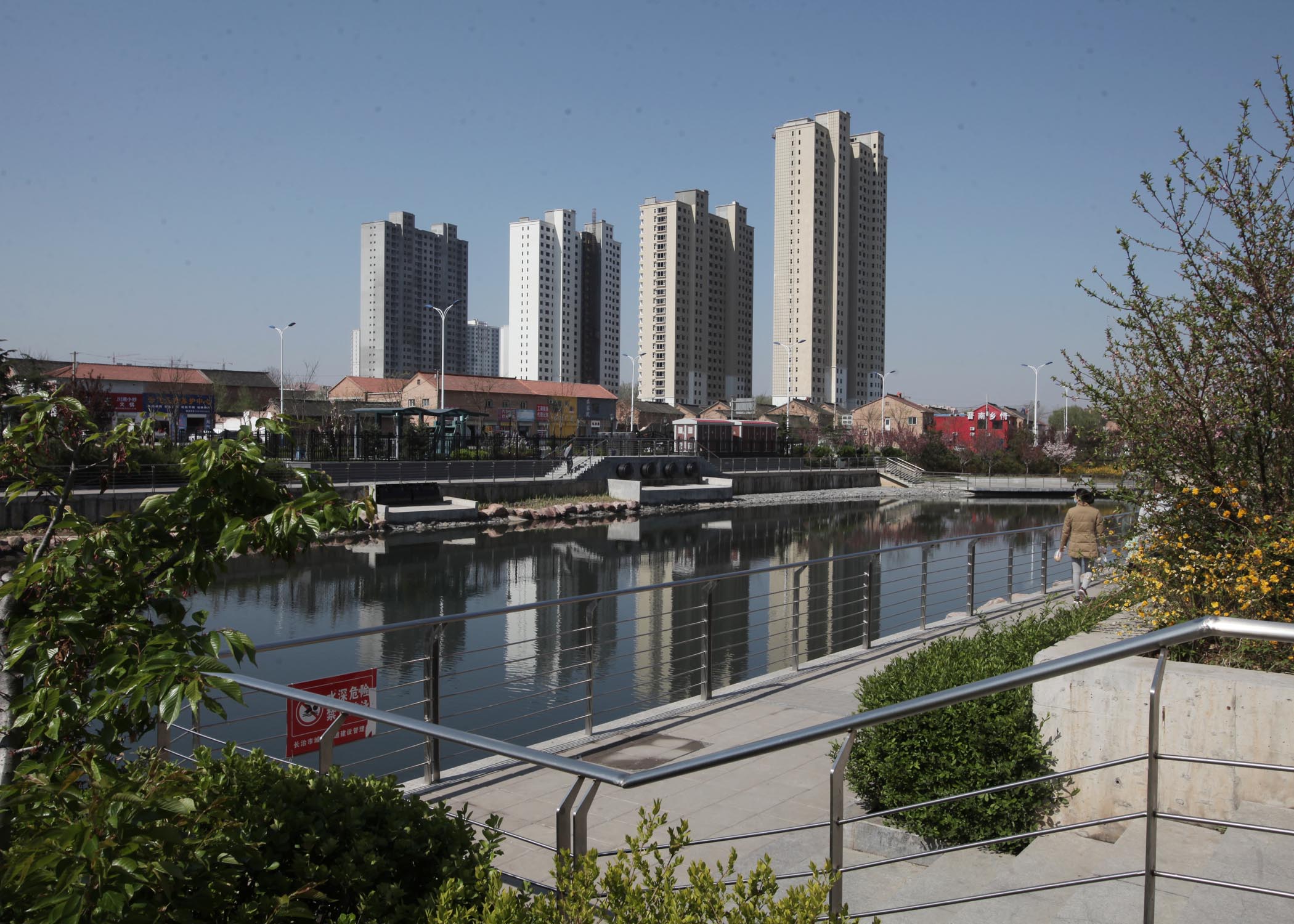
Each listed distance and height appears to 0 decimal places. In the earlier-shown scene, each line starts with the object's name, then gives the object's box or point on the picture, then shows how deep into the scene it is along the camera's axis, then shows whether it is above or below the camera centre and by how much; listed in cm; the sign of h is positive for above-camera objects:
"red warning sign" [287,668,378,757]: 541 -155
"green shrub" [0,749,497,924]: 193 -104
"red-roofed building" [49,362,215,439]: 4706 +322
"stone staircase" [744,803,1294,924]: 317 -159
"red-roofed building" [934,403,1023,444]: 8162 +289
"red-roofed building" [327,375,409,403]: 6862 +424
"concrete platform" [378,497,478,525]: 3281 -225
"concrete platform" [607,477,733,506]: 4381 -191
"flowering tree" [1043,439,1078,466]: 6938 +33
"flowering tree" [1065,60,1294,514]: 594 +63
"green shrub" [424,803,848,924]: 218 -104
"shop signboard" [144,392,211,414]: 4666 +221
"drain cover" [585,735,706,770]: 610 -196
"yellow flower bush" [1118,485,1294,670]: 535 -67
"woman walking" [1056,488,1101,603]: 1147 -92
